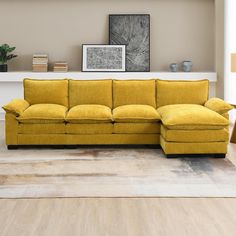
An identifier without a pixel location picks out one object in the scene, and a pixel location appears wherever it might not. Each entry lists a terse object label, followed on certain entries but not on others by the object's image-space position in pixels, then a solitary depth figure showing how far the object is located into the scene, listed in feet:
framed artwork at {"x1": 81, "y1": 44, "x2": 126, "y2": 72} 27.58
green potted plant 27.17
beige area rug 13.67
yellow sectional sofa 17.94
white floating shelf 27.02
